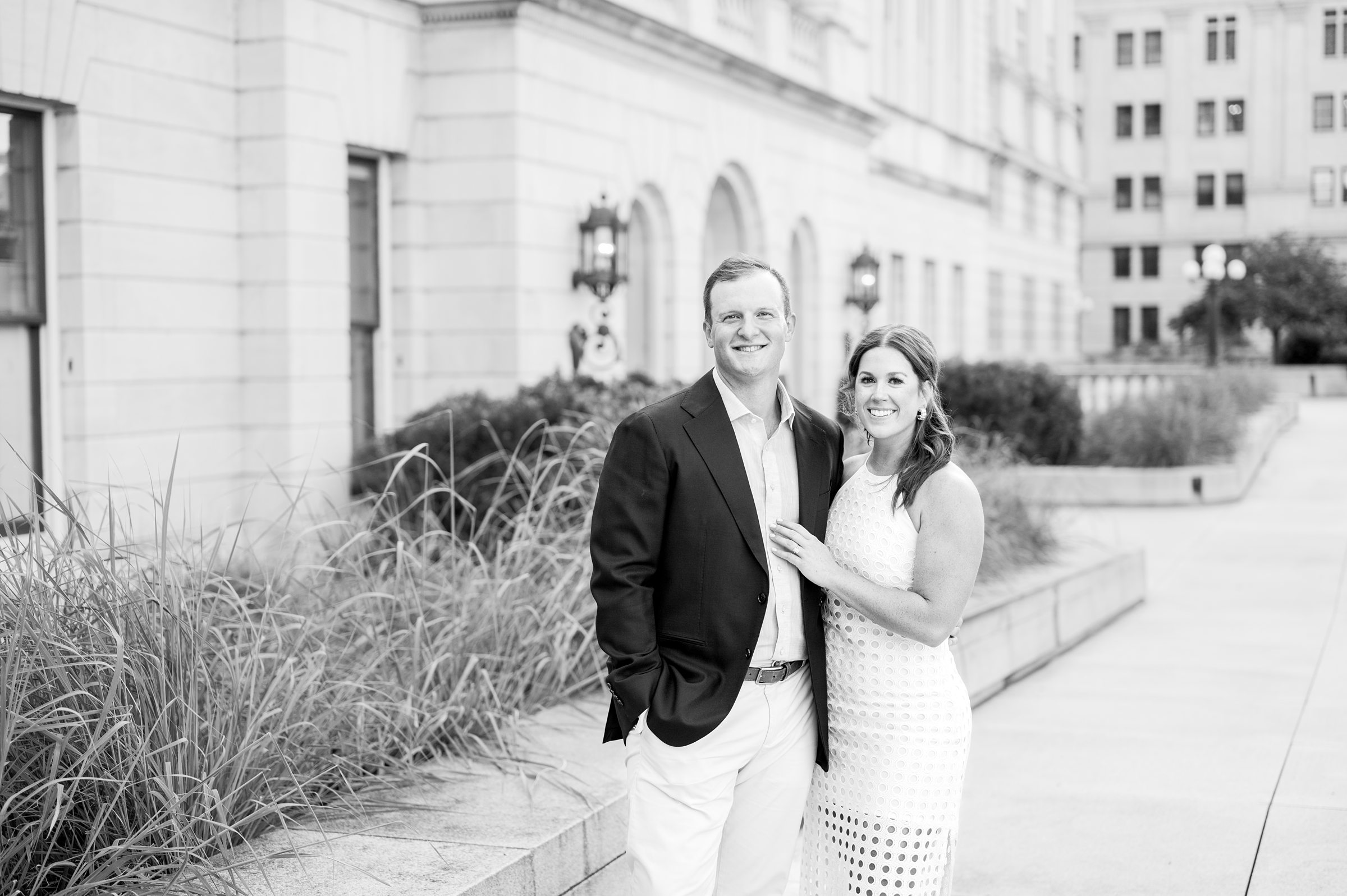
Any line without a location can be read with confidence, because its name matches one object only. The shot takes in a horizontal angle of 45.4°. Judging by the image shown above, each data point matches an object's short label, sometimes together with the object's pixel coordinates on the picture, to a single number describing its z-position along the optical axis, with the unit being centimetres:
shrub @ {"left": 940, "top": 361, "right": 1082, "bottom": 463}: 1855
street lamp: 3244
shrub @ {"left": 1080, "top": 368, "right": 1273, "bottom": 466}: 1808
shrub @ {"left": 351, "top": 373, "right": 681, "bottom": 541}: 1019
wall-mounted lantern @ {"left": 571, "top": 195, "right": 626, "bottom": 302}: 1438
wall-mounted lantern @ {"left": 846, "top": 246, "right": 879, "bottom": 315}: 2175
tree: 4816
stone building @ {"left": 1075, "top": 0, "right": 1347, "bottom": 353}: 7306
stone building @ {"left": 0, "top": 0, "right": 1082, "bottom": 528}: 1055
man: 380
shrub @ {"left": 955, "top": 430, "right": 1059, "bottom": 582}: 980
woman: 391
